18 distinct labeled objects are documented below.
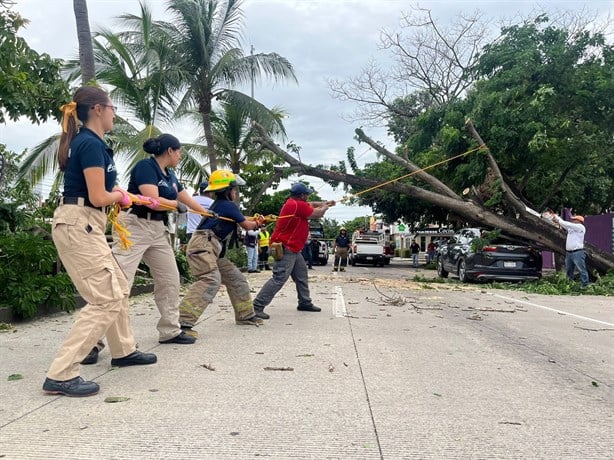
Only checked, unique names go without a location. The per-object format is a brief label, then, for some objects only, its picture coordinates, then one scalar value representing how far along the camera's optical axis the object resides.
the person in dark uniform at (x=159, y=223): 5.01
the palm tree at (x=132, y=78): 16.61
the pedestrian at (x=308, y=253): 22.99
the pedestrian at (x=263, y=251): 21.42
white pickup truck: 30.00
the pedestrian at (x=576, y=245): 12.55
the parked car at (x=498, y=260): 14.58
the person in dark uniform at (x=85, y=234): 3.78
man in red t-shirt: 7.55
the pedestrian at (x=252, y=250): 18.15
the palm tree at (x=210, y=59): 17.45
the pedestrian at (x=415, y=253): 32.03
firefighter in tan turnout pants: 6.00
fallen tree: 15.01
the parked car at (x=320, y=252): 28.88
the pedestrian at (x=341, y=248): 22.30
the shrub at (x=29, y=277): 6.71
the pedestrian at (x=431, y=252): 31.93
